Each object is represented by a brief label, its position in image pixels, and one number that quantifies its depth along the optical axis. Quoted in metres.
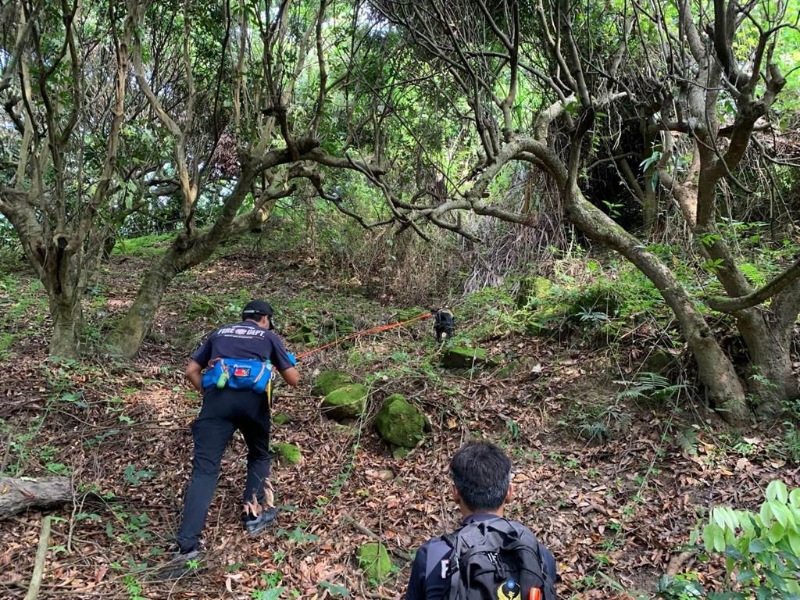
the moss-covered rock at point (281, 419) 5.39
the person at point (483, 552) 1.67
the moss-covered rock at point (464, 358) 6.07
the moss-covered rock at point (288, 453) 4.80
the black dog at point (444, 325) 6.73
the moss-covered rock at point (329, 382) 5.75
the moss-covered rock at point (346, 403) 5.28
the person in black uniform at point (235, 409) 3.54
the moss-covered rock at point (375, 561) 3.59
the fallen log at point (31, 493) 3.56
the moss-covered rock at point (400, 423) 4.91
